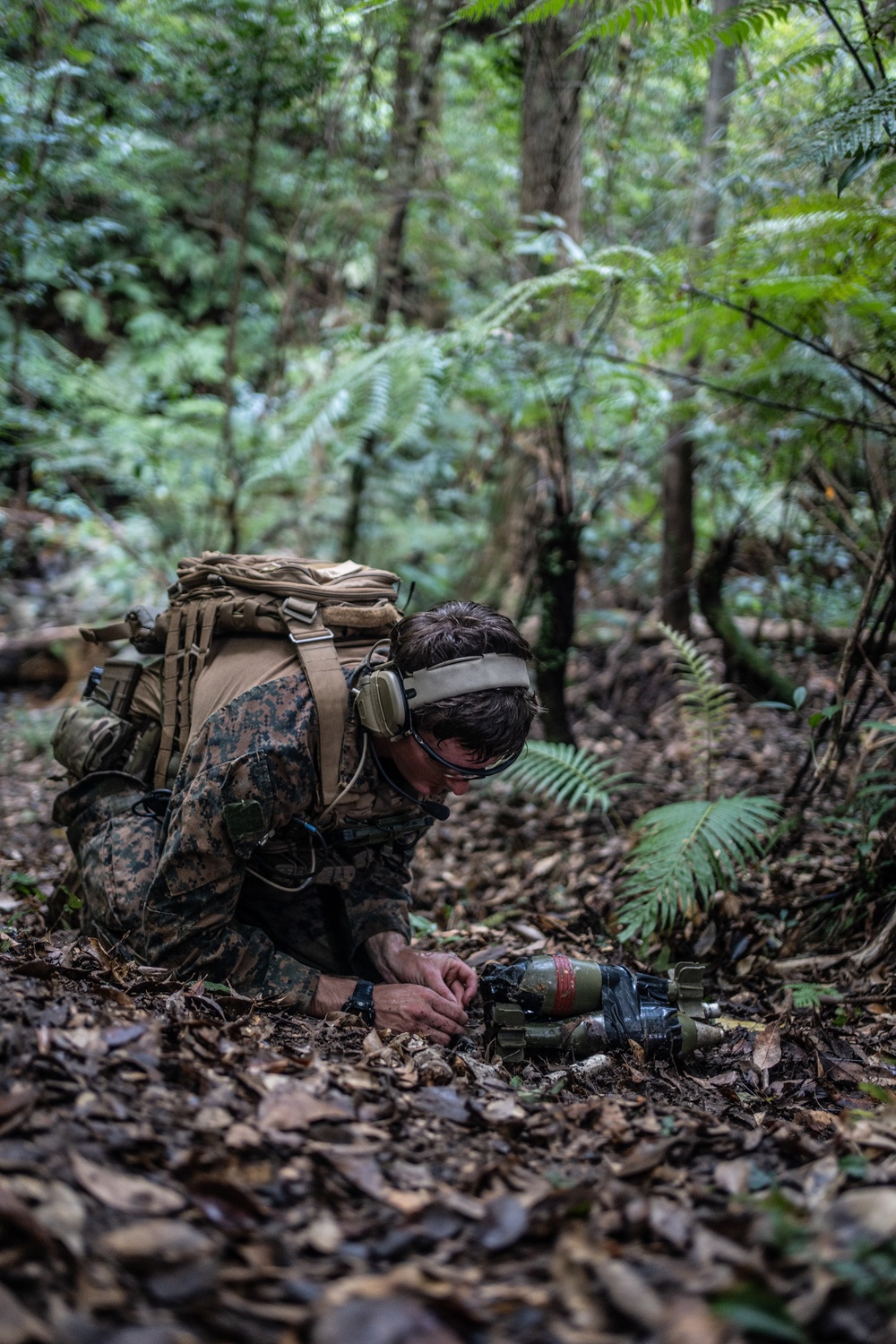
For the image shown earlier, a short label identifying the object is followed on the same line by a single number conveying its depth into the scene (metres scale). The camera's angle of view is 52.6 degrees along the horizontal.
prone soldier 2.90
